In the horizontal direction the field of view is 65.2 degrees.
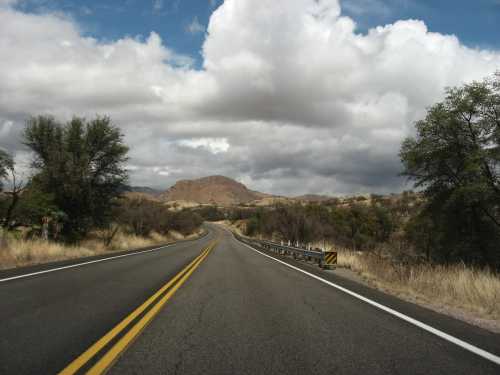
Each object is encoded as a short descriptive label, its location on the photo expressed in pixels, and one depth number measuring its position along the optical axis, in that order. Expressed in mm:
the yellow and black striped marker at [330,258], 17031
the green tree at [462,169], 19500
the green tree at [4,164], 22778
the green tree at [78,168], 25156
